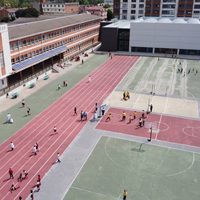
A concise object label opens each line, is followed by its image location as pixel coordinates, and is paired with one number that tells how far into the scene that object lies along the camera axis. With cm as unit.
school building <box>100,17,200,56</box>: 7012
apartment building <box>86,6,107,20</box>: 13591
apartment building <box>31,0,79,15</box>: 15288
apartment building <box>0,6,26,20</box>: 15038
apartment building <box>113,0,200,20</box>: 9794
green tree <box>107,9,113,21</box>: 12692
